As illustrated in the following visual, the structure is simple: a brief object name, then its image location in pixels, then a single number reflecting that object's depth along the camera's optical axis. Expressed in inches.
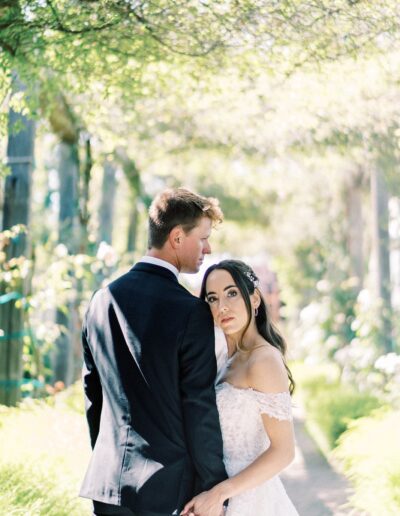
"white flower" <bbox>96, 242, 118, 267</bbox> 292.7
